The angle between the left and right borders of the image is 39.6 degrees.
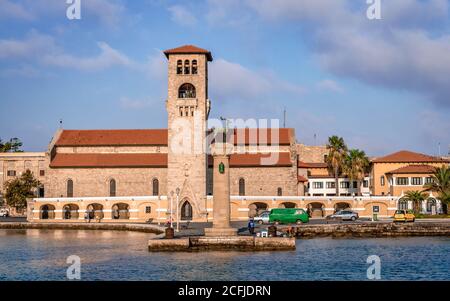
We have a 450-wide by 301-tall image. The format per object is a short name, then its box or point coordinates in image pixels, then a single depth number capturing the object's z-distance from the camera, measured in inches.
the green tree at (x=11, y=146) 5413.4
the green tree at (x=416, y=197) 3273.6
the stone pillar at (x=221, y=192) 1910.7
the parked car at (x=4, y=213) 4045.3
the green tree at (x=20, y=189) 3786.9
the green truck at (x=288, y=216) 2770.7
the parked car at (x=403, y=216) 2746.1
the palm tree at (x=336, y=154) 3772.1
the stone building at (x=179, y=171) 3193.9
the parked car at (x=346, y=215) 2947.8
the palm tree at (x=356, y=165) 3742.6
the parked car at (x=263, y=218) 2819.9
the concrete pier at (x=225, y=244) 1850.4
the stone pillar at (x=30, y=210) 3390.7
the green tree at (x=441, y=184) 3208.7
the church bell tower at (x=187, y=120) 3181.6
